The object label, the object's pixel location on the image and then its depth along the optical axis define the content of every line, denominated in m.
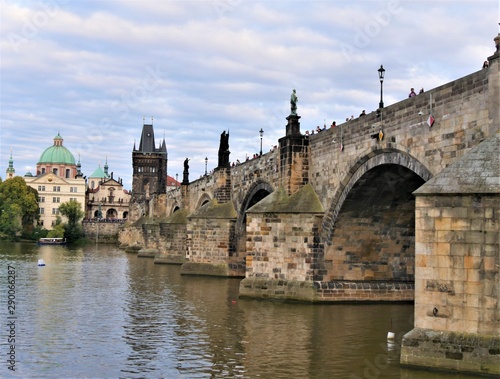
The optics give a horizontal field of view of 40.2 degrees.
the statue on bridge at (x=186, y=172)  63.31
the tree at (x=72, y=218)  112.62
